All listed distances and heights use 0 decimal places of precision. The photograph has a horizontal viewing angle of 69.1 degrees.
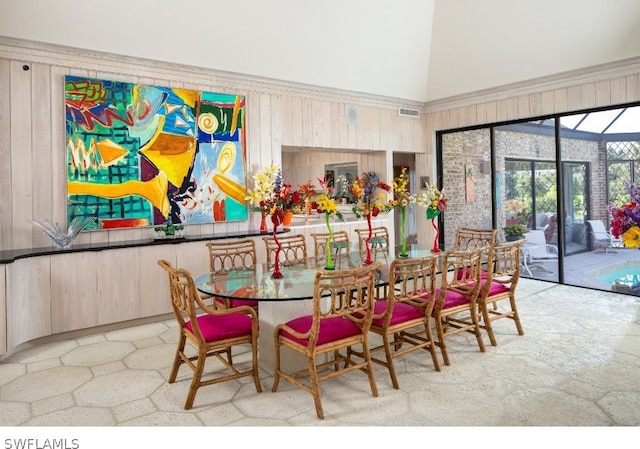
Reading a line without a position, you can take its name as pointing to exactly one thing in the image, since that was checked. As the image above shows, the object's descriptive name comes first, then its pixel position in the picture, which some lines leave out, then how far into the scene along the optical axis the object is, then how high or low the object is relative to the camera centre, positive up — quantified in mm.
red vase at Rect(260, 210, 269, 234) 5784 -13
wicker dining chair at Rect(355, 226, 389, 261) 4664 -207
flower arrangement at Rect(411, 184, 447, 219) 4570 +201
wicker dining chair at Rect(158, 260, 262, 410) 2896 -693
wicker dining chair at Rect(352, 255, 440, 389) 3189 -641
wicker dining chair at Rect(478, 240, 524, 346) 4012 -578
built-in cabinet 4035 -567
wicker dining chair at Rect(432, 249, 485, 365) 3586 -611
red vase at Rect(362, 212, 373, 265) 4066 -315
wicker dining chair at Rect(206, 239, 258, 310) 3924 -379
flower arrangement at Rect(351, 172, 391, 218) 3877 +230
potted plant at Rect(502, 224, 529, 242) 7273 -165
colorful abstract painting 4746 +812
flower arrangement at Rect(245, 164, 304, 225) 3629 +178
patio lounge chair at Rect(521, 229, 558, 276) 7109 -494
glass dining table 3047 -438
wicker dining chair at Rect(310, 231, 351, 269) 4461 -259
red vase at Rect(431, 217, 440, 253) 4751 -272
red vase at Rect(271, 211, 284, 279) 3588 +14
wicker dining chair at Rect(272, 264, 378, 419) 2768 -685
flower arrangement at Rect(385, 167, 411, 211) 4332 +250
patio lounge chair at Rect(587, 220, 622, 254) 6609 -250
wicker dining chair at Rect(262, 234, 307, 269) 4195 -238
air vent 7755 +1859
